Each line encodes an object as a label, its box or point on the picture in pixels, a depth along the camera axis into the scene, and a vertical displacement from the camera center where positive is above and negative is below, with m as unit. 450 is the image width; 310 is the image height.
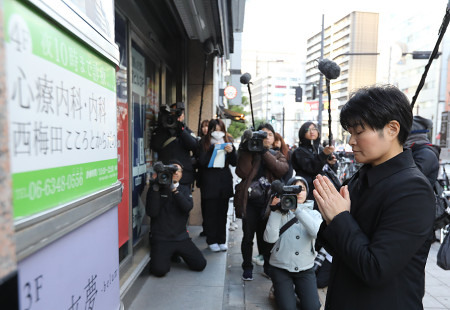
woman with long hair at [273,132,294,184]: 4.68 -0.15
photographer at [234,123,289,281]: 3.97 -0.53
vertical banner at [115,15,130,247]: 3.21 +0.04
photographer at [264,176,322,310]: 3.17 -1.11
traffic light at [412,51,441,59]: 8.88 +2.30
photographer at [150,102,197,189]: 4.33 -0.04
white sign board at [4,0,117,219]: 0.83 +0.07
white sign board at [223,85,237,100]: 14.70 +1.98
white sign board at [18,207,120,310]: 0.97 -0.48
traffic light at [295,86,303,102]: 21.41 +2.87
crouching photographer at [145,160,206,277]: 3.78 -1.05
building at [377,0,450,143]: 36.72 +10.38
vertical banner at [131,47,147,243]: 3.85 -0.04
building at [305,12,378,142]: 80.81 +23.52
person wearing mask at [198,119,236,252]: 4.61 -0.63
